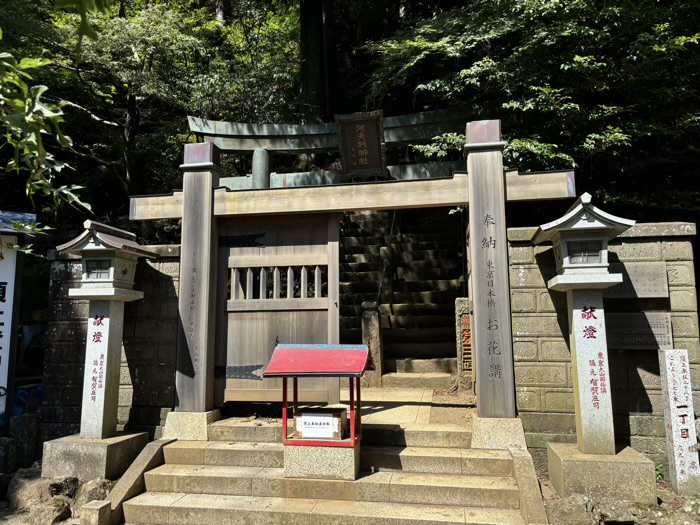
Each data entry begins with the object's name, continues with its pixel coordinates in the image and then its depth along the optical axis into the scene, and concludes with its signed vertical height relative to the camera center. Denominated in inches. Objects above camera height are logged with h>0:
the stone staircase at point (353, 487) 198.7 -68.4
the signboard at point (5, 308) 269.0 +13.8
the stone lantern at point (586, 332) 213.8 -1.4
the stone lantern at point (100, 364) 233.8 -16.3
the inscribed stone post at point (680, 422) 216.1 -42.2
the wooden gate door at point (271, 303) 273.0 +16.0
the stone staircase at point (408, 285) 398.9 +46.3
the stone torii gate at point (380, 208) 243.9 +66.2
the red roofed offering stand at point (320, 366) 213.3 -15.7
